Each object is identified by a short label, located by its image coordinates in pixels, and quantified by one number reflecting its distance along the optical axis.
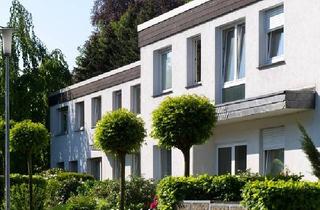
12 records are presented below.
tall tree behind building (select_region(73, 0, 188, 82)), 51.69
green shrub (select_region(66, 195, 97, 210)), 24.03
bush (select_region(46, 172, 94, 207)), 30.27
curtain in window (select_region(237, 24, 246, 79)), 23.03
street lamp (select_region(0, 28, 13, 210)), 21.08
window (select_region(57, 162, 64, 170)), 42.47
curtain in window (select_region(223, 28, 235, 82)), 23.64
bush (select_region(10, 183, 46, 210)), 27.25
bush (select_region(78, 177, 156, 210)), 24.54
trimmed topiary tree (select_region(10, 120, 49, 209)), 27.47
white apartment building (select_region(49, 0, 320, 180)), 19.89
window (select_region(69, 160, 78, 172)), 40.48
